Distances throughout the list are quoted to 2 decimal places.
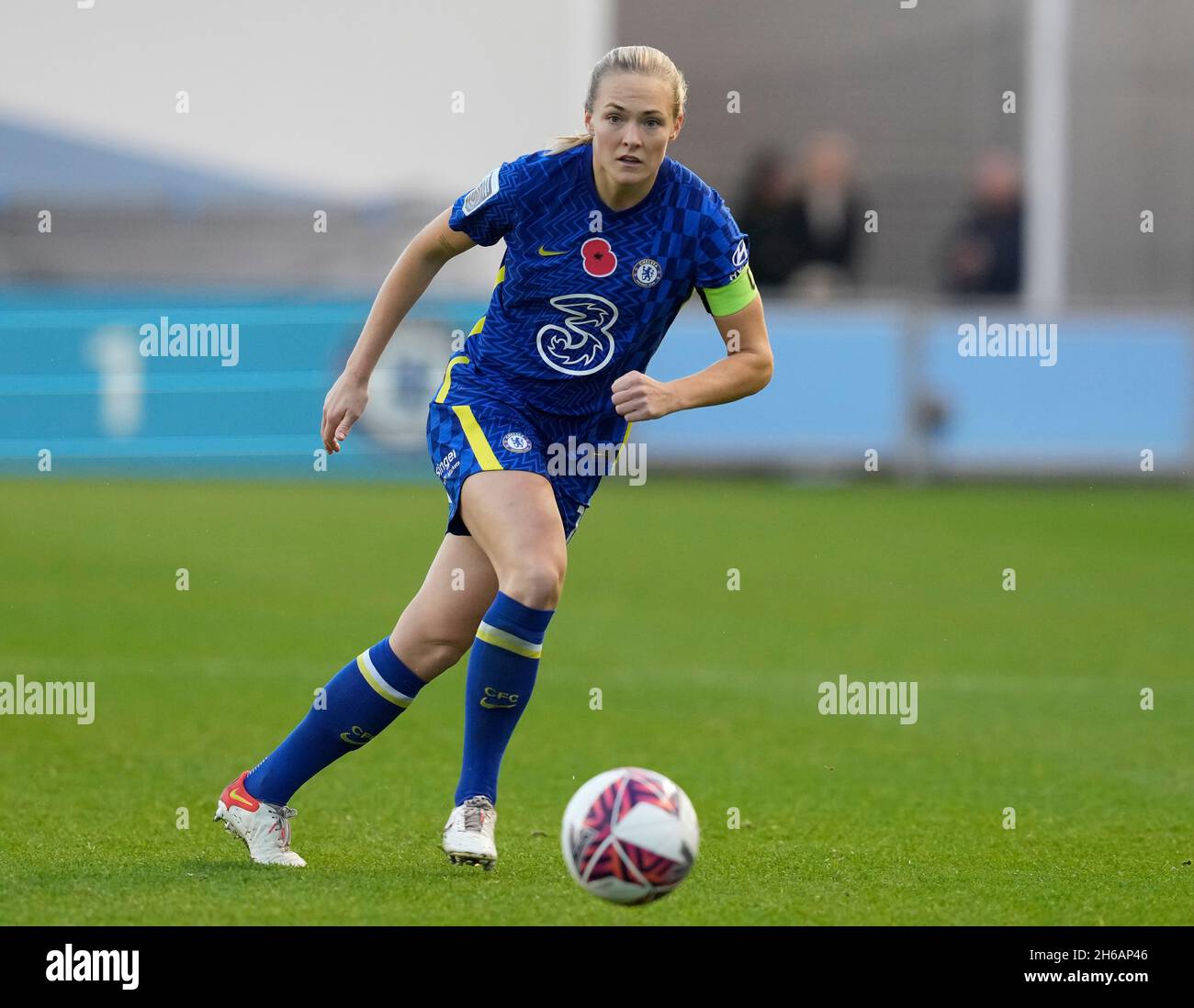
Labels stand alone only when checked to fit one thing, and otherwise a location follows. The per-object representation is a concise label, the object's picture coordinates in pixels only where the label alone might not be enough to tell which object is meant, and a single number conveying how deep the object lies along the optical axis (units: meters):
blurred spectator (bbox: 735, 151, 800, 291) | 17.48
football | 4.25
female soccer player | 4.89
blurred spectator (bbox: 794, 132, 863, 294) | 17.42
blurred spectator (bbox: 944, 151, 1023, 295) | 18.19
